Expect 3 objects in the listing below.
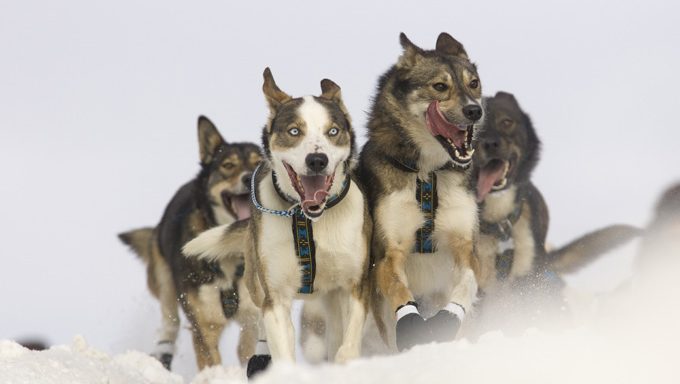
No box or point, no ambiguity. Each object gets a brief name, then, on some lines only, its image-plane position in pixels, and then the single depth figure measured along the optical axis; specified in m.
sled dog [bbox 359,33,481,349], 14.85
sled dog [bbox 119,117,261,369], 21.44
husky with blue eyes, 13.87
